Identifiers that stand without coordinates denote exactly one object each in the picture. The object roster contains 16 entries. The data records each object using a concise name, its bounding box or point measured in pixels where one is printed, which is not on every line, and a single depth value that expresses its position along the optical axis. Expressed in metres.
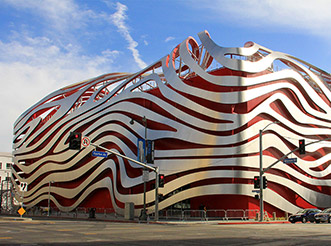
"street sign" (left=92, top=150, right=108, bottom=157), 28.67
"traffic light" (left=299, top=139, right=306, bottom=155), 30.37
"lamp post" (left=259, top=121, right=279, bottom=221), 35.44
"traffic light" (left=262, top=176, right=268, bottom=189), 35.92
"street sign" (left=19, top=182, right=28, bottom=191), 41.34
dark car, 36.62
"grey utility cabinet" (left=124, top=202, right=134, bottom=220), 39.75
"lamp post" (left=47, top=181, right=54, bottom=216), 58.14
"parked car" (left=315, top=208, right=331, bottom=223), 35.75
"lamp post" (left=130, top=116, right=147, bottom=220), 36.54
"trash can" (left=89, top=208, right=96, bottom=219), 43.12
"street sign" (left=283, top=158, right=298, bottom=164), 34.38
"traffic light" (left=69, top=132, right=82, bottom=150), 24.73
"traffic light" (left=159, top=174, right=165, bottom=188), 35.03
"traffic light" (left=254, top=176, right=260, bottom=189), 35.66
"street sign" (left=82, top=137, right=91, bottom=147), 26.17
